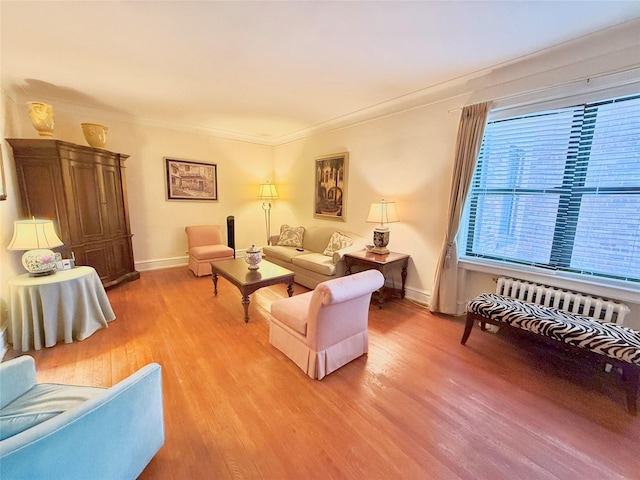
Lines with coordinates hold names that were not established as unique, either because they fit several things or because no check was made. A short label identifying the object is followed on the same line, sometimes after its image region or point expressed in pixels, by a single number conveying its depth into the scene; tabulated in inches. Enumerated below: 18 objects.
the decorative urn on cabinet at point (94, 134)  132.4
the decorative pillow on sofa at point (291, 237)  180.7
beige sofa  137.6
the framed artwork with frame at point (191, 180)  180.2
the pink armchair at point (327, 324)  73.0
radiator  82.4
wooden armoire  116.1
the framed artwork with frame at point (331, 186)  164.9
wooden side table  123.7
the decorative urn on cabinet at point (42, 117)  113.5
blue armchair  31.8
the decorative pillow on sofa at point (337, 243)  151.5
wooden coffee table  107.7
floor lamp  211.3
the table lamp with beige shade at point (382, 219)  129.3
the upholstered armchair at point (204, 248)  165.8
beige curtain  105.2
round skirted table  85.5
